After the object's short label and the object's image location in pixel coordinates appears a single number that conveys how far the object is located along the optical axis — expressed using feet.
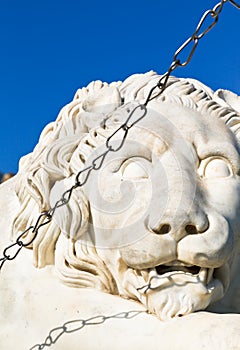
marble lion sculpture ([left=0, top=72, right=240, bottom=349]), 6.65
